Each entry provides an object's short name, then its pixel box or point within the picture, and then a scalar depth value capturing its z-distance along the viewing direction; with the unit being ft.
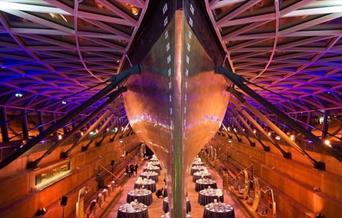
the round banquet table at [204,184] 65.92
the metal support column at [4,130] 62.86
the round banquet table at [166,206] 50.44
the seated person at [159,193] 61.97
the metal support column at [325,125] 69.12
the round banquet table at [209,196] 54.34
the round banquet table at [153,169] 86.75
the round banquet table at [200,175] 74.41
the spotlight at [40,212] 43.49
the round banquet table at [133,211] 43.34
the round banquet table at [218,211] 43.37
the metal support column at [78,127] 34.79
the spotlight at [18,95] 72.94
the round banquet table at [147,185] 64.75
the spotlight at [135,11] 25.02
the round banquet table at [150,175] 75.63
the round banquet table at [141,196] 54.54
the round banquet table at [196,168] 86.55
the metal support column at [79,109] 29.25
